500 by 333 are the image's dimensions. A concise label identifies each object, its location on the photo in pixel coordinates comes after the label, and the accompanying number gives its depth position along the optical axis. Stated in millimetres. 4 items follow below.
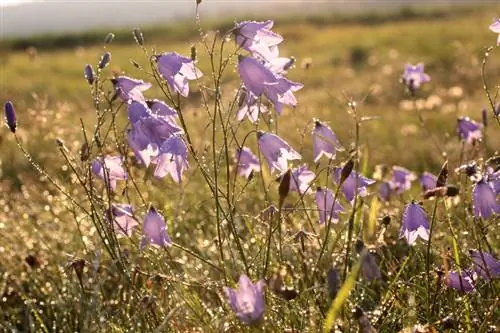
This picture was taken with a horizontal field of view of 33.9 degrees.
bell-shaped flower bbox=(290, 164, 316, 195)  2283
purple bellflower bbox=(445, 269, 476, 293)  2066
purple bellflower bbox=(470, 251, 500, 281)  2082
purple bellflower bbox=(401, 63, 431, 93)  3414
